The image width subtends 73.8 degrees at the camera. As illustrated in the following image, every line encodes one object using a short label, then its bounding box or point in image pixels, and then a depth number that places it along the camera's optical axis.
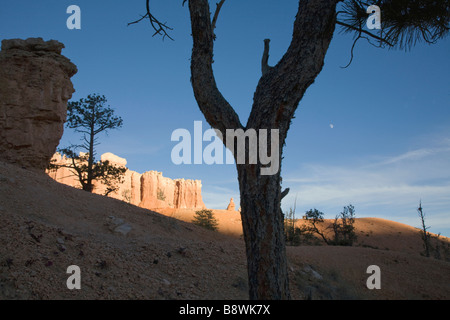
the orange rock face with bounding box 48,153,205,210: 76.19
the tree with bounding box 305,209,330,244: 28.79
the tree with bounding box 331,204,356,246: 22.05
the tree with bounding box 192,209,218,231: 31.86
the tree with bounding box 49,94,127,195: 21.00
